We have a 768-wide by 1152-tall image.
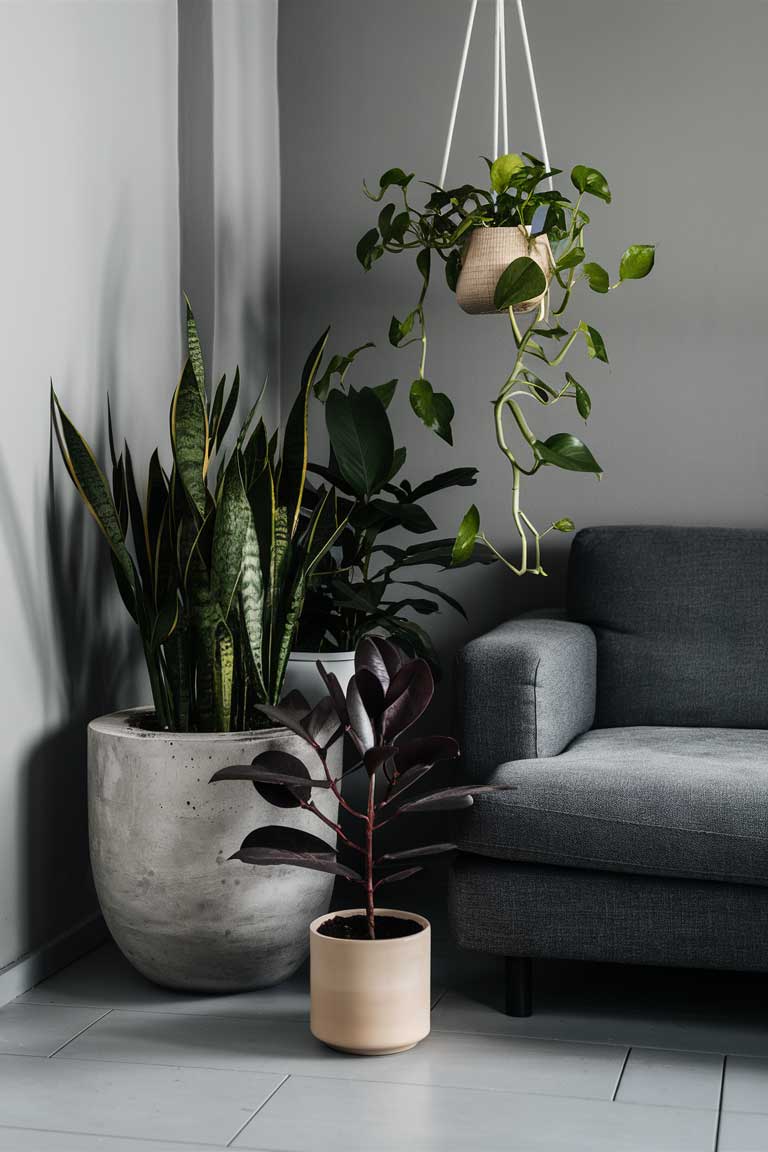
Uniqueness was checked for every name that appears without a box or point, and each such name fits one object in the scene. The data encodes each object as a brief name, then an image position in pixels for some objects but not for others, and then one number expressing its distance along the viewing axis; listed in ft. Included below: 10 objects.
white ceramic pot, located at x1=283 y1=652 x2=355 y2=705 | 8.44
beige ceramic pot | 6.61
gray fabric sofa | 6.78
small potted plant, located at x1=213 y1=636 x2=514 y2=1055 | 6.63
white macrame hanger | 8.82
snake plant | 7.51
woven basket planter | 8.76
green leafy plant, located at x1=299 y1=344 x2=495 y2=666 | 8.71
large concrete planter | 7.29
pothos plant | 8.43
